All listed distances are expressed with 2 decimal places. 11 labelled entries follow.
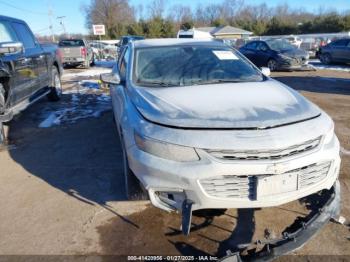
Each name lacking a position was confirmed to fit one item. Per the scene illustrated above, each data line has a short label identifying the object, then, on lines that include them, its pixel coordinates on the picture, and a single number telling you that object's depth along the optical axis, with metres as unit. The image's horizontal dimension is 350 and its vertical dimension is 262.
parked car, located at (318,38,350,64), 18.09
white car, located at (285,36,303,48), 28.13
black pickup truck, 5.57
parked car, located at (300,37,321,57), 27.91
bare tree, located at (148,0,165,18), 67.19
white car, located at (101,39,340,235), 2.70
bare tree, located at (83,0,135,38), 60.12
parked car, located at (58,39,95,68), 18.50
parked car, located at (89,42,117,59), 26.73
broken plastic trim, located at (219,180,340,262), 2.49
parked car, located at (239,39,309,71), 15.85
